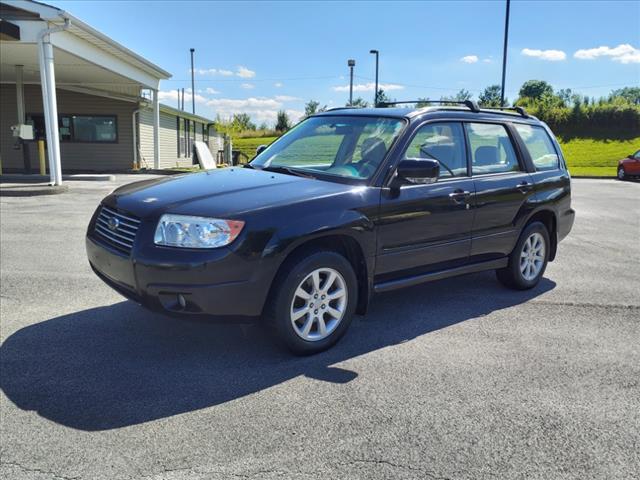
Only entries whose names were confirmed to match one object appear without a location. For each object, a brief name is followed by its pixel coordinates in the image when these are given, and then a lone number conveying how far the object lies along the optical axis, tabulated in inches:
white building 614.2
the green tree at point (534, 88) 4436.5
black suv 130.3
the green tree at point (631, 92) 4600.9
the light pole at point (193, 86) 2289.6
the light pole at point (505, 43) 1006.4
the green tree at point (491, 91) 4111.7
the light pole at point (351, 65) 1196.5
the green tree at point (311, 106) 2748.5
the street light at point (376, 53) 1348.4
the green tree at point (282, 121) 2339.6
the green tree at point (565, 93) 4168.3
